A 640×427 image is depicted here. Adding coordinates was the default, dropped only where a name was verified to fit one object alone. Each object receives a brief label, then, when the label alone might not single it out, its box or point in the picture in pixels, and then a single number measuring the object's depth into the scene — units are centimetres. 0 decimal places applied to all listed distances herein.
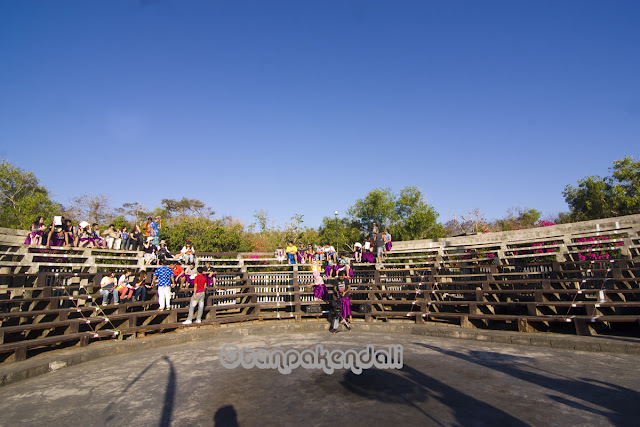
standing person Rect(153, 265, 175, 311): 1217
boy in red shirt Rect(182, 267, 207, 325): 1216
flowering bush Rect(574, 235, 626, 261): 1183
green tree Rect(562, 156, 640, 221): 3278
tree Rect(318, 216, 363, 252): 4546
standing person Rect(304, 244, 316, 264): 1836
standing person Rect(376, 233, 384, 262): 1696
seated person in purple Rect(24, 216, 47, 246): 1312
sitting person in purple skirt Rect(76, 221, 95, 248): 1541
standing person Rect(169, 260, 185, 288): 1370
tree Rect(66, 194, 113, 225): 5594
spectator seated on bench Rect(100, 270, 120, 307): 1138
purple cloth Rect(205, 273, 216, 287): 1435
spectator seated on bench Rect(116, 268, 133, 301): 1186
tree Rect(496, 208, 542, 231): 5580
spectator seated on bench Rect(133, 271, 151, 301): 1202
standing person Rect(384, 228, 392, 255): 1803
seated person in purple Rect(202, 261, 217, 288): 1435
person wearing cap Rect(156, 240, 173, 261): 1562
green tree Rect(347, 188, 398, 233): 4706
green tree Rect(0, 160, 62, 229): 3541
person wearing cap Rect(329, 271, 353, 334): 1204
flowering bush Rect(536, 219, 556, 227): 1976
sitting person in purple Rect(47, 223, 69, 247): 1405
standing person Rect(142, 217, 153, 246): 1666
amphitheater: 531
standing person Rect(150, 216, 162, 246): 1703
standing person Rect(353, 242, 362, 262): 1826
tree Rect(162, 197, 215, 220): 7362
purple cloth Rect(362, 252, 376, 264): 1695
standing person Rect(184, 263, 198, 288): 1402
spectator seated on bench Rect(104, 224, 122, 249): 1598
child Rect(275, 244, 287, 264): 1781
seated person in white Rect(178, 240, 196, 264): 1592
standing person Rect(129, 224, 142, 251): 1680
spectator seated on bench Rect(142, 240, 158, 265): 1574
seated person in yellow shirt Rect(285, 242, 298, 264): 1803
